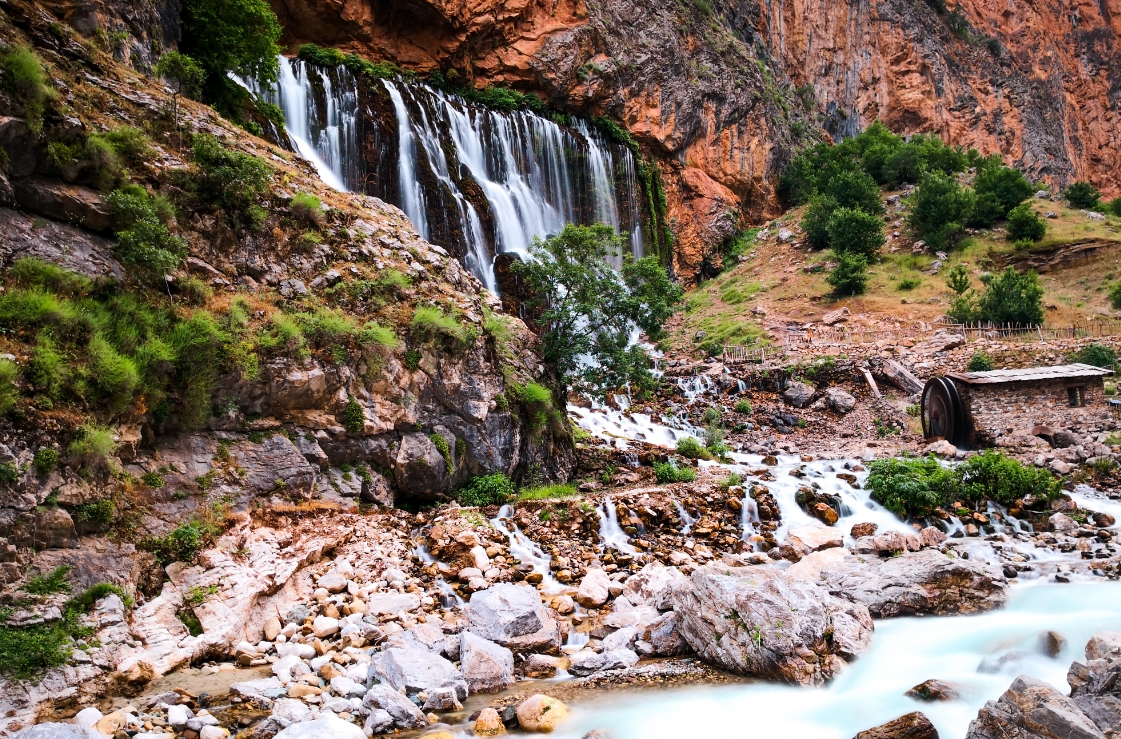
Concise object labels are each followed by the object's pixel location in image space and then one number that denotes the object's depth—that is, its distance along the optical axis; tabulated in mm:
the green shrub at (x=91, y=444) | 7867
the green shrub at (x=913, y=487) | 15398
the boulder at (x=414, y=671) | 7051
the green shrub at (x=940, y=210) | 38969
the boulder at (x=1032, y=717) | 4676
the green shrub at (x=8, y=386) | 7312
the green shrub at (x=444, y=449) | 13031
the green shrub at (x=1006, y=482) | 15430
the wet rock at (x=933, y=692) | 6617
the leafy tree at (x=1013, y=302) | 30266
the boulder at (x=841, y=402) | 26391
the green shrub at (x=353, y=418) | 11695
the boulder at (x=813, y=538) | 13336
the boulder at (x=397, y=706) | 6398
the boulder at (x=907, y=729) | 5633
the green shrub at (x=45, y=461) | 7492
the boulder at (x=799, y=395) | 27031
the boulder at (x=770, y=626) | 7301
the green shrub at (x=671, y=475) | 16766
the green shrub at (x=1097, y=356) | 25781
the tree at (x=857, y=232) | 39188
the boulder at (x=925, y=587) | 9062
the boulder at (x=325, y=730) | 5641
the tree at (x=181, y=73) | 14008
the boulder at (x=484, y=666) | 7270
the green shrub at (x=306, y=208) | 12891
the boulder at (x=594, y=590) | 9977
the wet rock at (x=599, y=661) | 7746
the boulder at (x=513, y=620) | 8250
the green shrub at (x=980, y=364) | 26828
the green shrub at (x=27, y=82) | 9414
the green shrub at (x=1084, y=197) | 44500
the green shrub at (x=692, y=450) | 20344
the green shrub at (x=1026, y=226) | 38375
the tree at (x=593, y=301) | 17328
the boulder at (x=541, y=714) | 6344
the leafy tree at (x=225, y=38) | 16750
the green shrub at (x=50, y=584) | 6977
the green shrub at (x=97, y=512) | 7750
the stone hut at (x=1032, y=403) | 20938
